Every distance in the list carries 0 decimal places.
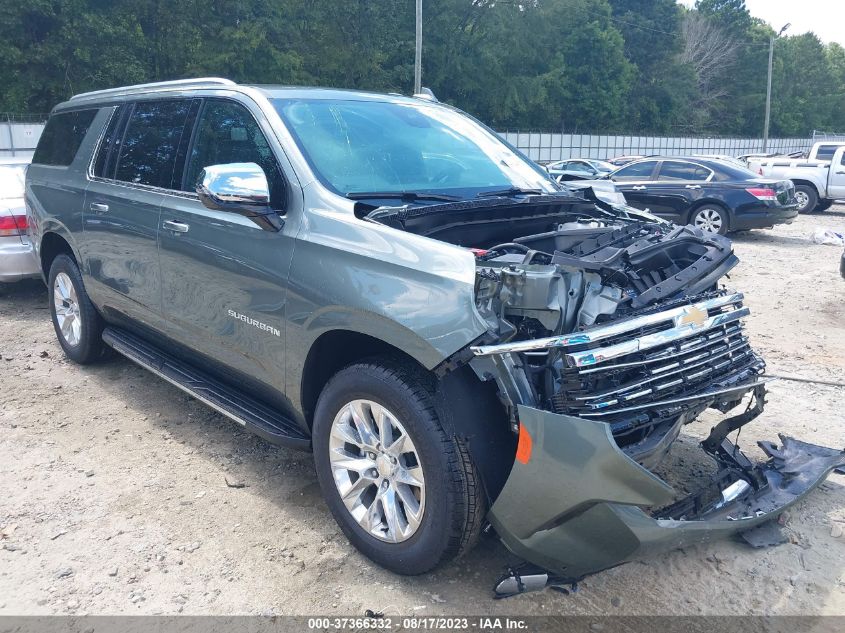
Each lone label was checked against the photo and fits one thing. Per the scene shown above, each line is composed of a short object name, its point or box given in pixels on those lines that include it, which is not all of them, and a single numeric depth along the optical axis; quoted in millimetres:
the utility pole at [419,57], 23500
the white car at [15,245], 7453
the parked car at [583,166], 21666
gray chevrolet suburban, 2650
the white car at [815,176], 18734
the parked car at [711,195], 13492
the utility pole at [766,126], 47219
